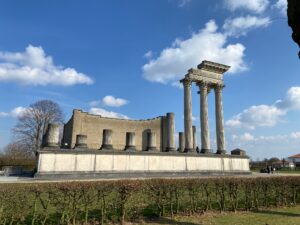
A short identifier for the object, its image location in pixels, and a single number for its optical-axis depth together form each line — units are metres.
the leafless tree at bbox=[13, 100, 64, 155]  47.12
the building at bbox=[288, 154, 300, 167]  113.78
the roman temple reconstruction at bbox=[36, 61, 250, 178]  22.59
